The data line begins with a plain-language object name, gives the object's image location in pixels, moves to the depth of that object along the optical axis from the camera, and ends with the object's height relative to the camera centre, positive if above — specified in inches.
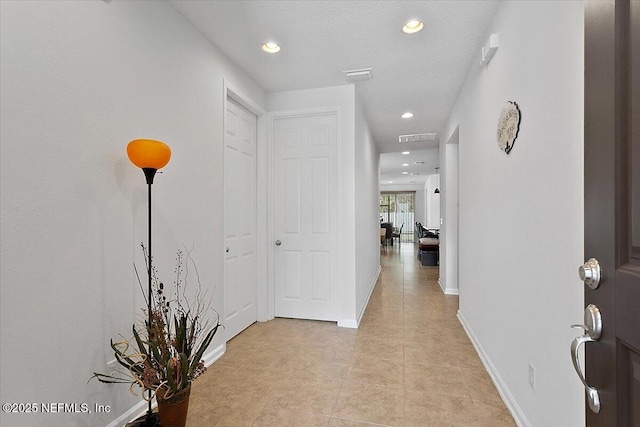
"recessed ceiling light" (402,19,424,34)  91.7 +55.8
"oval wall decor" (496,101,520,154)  70.5 +20.4
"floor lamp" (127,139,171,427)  64.1 +11.9
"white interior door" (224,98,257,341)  118.4 -2.8
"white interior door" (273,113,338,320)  139.4 -2.4
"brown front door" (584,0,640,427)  25.4 +0.8
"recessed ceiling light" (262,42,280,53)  104.0 +56.0
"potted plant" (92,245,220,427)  60.1 -30.8
